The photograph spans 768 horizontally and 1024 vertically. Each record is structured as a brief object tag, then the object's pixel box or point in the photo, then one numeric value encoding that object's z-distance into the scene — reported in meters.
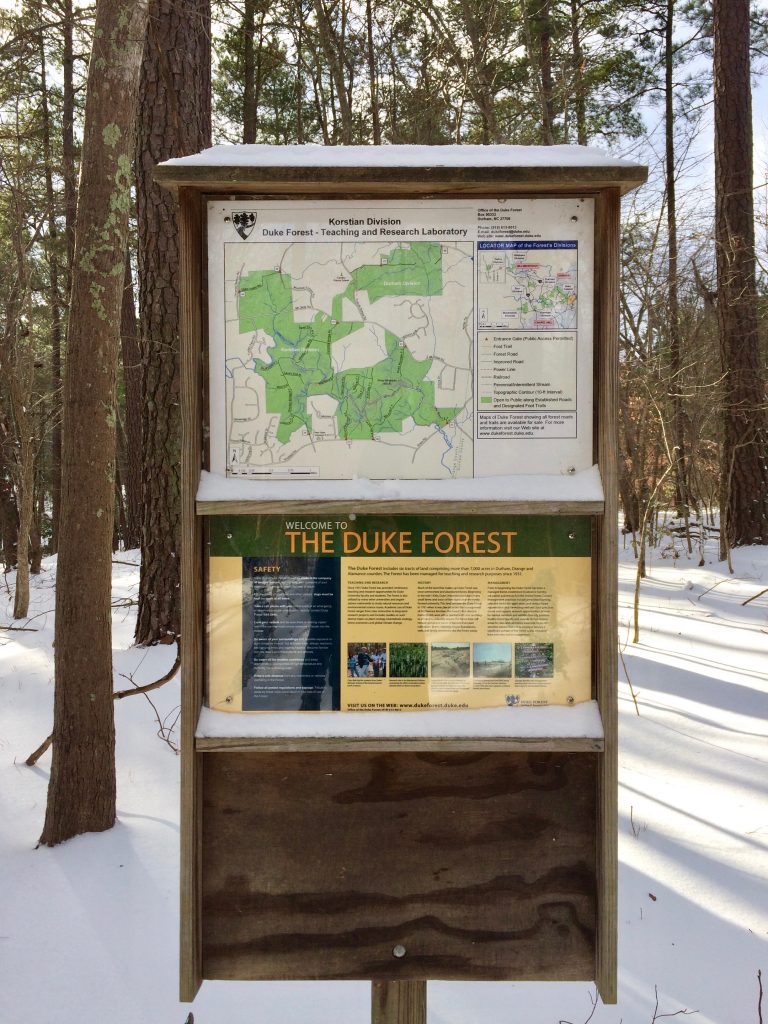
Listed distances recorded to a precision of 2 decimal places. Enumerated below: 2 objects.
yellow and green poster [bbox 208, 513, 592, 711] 1.59
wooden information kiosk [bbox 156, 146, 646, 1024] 1.58
